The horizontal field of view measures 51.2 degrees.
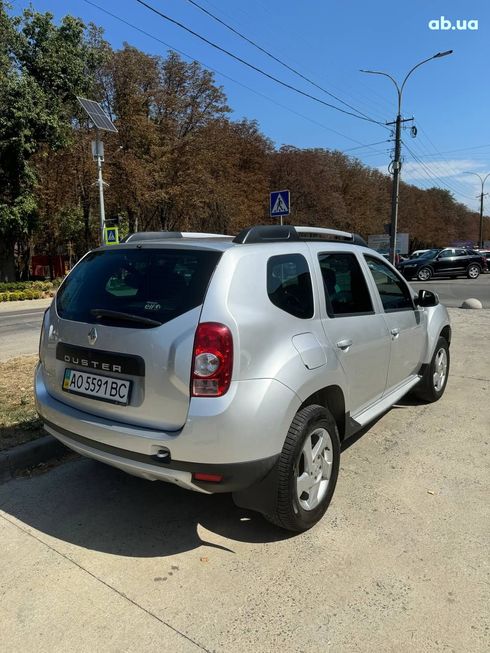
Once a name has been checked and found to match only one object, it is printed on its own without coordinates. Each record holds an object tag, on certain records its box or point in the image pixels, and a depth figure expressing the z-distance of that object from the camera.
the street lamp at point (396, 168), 26.59
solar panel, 17.65
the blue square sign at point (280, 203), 11.63
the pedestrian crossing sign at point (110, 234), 16.03
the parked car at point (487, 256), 35.56
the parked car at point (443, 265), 27.00
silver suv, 2.55
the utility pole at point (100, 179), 17.97
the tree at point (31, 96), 21.50
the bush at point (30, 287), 21.12
